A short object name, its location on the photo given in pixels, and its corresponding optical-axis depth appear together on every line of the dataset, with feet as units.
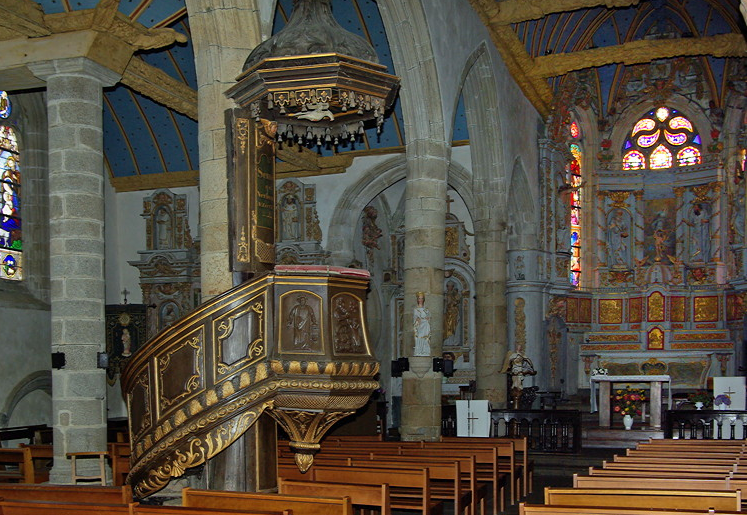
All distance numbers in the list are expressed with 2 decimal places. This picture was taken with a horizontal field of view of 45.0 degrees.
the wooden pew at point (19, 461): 27.94
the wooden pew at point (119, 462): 28.07
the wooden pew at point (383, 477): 21.24
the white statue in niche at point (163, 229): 62.64
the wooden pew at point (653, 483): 18.70
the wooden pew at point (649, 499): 16.29
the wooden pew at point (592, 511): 14.28
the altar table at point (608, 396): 50.72
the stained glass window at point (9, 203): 52.44
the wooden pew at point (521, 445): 31.14
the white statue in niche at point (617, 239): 75.97
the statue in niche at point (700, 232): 72.95
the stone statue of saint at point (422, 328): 40.88
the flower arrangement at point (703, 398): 49.49
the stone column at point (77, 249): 32.81
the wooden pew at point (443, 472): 23.03
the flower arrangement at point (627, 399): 50.34
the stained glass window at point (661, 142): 75.15
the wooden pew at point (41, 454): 31.32
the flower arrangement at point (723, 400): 47.88
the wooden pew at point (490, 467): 27.02
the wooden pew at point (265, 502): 16.67
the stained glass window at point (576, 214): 74.90
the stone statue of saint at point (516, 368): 53.98
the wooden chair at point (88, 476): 28.35
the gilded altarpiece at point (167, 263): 61.41
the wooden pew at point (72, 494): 17.72
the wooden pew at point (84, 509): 15.20
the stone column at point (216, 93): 24.94
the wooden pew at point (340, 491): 19.01
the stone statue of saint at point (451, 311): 66.69
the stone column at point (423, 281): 41.11
